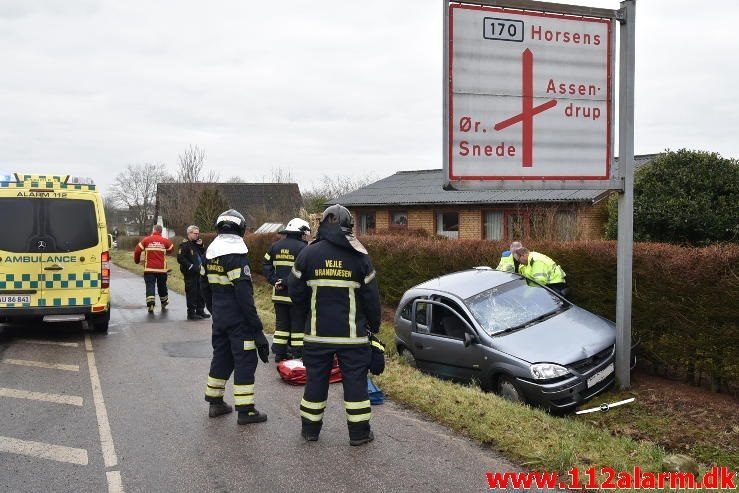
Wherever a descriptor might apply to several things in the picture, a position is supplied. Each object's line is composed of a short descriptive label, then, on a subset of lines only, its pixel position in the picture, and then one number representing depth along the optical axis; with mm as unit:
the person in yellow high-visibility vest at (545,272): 9438
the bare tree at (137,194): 72062
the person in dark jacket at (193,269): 13484
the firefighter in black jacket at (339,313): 5379
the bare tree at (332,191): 56094
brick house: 18095
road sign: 7875
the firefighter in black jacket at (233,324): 6090
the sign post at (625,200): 7770
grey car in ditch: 7105
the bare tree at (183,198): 44662
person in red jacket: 13977
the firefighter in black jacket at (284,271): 8719
